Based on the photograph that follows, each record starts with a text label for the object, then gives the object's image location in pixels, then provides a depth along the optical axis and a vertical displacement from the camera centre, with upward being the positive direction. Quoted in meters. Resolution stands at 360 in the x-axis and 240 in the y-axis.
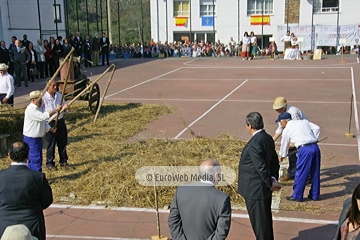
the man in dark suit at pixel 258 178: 5.16 -1.60
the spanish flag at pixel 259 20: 42.84 +2.48
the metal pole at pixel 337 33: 34.88 +0.87
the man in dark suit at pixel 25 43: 22.17 +0.28
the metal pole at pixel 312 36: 35.54 +0.67
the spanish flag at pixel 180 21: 45.31 +2.65
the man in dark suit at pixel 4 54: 19.91 -0.25
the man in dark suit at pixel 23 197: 4.50 -1.56
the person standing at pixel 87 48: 28.82 -0.03
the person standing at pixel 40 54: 22.88 -0.31
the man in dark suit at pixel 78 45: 26.77 +0.17
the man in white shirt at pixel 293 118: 7.39 -1.39
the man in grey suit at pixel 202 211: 3.90 -1.50
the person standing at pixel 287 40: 31.53 +0.34
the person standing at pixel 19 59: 20.34 -0.49
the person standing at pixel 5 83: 11.65 -0.92
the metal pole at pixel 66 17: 29.67 +2.23
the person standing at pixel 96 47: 28.38 +0.03
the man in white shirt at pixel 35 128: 7.66 -1.42
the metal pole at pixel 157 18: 44.70 +2.93
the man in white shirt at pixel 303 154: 6.93 -1.76
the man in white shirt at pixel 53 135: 8.52 -1.76
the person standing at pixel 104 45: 28.73 +0.15
